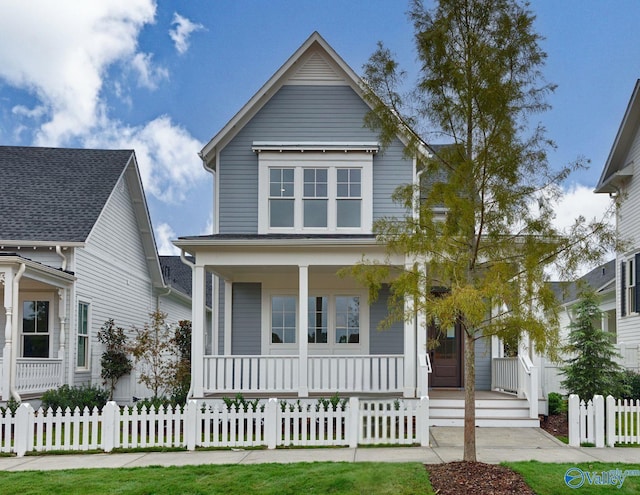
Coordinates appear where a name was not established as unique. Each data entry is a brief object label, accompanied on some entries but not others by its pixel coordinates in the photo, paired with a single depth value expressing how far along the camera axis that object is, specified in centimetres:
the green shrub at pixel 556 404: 1458
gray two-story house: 1630
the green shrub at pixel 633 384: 1524
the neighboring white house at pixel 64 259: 1526
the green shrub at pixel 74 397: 1484
